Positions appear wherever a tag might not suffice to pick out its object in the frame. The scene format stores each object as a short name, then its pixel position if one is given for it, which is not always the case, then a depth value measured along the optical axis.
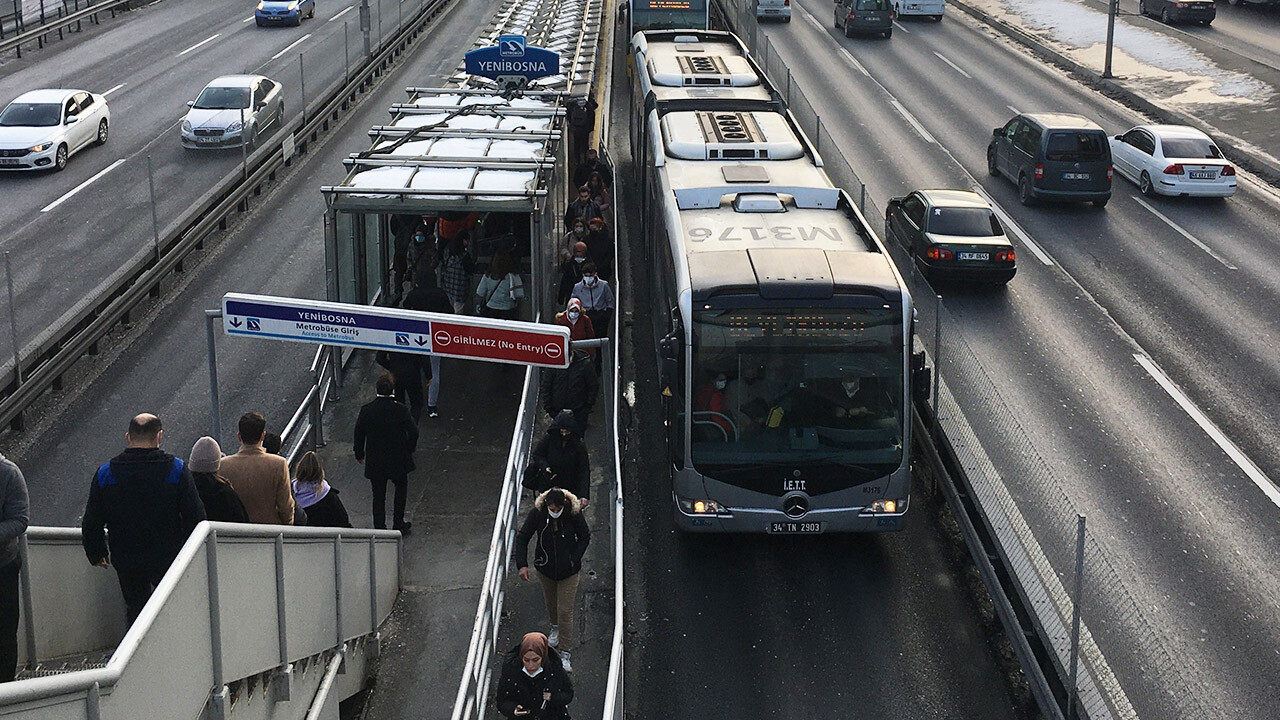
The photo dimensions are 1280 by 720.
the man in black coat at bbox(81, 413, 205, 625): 7.95
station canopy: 15.86
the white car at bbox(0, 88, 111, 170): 28.27
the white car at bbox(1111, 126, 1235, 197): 27.50
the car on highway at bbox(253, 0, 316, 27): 47.09
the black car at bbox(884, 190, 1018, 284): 21.55
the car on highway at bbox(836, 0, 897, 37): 46.22
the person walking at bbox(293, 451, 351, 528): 10.92
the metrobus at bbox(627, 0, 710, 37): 40.06
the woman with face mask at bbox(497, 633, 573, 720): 8.86
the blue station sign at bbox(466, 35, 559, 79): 22.94
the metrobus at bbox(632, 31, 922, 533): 12.75
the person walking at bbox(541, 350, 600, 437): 14.33
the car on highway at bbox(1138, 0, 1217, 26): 47.28
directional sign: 10.34
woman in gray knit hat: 8.95
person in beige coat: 9.93
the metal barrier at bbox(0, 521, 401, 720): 5.40
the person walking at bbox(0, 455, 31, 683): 6.99
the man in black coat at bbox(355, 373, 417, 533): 12.41
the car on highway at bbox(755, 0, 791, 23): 49.38
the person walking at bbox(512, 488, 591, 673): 10.73
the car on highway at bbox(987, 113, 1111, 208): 26.53
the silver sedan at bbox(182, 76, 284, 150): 30.09
